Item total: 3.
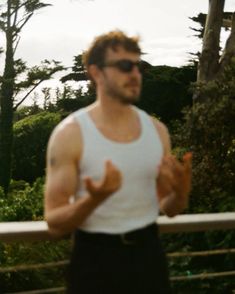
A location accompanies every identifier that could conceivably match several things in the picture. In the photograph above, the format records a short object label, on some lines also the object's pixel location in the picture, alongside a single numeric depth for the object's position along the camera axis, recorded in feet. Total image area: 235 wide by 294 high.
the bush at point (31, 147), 89.97
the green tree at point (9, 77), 86.43
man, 6.02
